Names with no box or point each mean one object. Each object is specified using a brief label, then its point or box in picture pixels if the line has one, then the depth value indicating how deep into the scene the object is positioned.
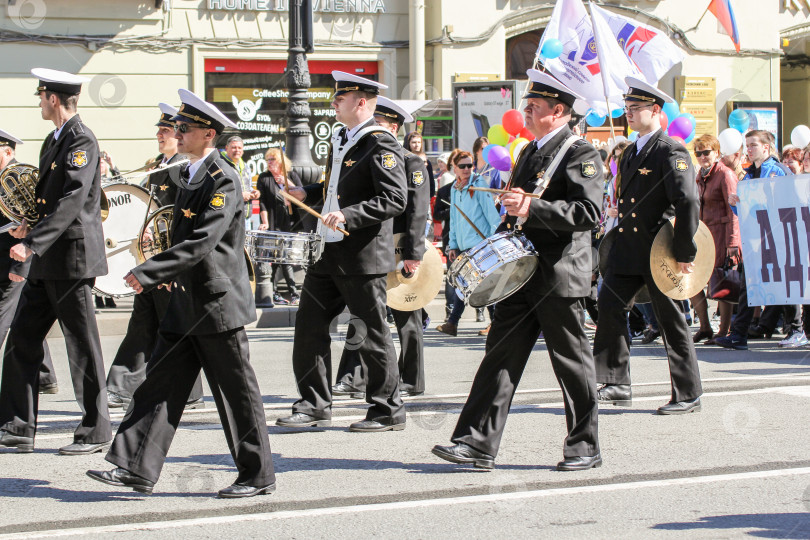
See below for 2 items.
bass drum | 9.80
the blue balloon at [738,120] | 18.62
